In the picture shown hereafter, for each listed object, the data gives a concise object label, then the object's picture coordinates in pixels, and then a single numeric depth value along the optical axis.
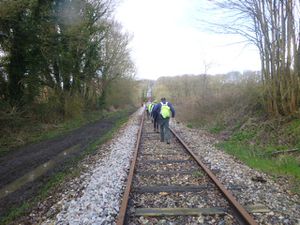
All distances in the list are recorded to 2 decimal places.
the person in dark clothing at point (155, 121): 11.31
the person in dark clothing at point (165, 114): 8.90
